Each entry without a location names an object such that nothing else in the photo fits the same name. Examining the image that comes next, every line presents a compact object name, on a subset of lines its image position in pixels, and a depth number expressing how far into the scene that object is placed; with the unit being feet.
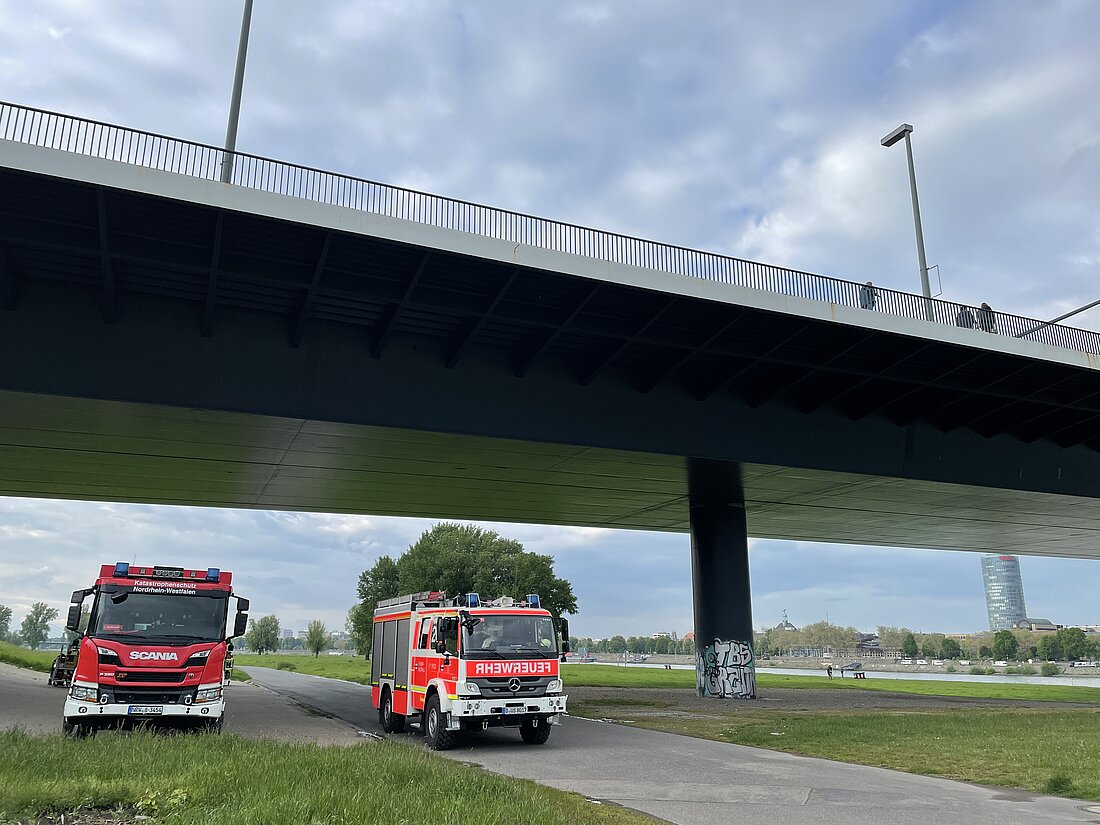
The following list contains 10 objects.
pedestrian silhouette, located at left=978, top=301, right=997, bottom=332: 72.90
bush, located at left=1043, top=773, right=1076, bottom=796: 35.22
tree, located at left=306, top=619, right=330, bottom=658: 380.17
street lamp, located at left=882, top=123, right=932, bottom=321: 94.38
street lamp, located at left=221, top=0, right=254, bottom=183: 62.75
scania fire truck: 45.42
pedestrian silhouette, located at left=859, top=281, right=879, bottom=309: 68.28
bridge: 51.57
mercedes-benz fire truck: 48.32
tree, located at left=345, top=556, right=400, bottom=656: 241.76
